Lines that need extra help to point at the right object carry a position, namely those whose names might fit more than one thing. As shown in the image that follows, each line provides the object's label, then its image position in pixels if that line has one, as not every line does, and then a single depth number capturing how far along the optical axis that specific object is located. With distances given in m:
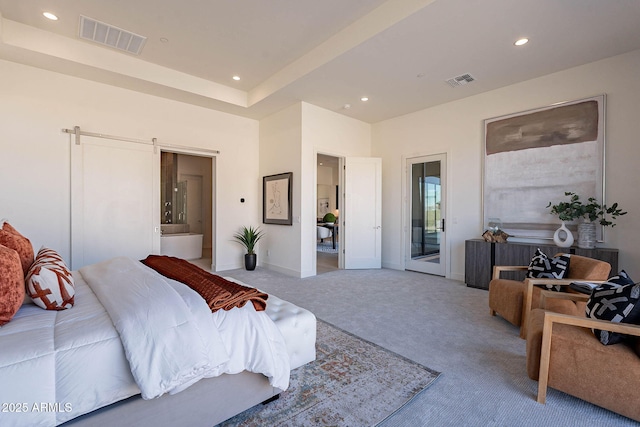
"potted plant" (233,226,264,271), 5.52
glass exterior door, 5.16
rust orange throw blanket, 1.61
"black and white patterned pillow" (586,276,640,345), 1.60
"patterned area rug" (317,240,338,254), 8.16
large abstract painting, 3.71
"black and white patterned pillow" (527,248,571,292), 2.74
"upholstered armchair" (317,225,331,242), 8.94
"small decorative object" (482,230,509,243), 4.20
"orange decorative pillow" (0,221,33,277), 1.81
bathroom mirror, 7.83
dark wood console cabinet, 3.49
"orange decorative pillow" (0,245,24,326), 1.28
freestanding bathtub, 6.33
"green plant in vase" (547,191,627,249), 3.54
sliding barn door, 4.05
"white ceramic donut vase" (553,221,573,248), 3.65
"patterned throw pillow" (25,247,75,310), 1.50
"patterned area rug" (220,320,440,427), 1.61
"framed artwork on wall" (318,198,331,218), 11.15
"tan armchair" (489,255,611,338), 2.53
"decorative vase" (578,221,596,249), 3.56
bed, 1.11
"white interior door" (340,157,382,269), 5.75
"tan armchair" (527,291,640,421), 1.56
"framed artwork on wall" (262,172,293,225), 5.21
